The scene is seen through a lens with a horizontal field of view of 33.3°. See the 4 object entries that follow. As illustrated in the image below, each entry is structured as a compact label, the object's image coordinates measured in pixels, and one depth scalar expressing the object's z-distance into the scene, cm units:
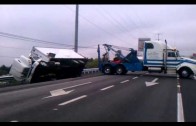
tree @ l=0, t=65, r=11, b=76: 2653
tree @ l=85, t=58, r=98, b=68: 4498
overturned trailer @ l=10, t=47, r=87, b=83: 2388
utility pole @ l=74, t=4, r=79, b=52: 3691
